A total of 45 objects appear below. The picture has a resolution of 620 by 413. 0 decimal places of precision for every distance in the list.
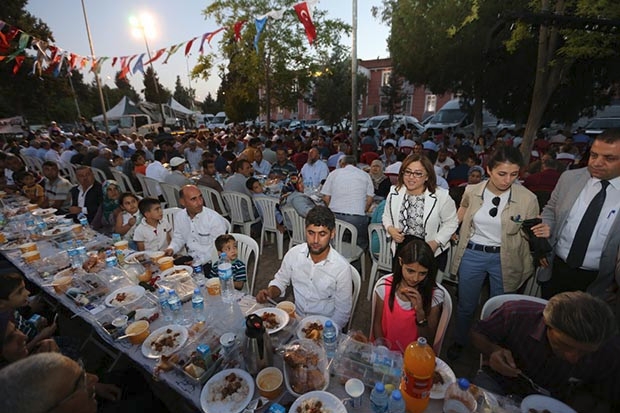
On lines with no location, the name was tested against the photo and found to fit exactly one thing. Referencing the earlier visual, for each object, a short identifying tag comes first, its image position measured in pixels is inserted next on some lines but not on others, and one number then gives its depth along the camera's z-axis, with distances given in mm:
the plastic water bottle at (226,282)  2434
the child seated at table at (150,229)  3779
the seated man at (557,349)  1460
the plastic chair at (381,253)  3751
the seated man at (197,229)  3669
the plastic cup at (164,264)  2912
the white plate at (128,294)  2426
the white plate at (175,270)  2803
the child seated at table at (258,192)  5160
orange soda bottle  1464
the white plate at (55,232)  3871
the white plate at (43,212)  4723
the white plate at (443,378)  1562
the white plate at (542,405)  1453
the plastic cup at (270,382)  1594
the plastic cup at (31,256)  3160
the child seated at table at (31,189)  5723
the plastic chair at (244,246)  3611
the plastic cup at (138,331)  2034
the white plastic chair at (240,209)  5320
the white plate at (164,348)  1919
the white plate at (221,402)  1523
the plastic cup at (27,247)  3291
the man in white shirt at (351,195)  4375
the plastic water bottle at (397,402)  1411
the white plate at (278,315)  2023
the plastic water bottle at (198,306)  2252
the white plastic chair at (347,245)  4012
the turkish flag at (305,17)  6488
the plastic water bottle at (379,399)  1448
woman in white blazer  2865
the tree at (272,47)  12961
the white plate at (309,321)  2012
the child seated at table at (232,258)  3148
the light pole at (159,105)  19902
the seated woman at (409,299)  2053
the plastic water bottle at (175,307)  2242
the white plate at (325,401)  1498
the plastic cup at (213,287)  2469
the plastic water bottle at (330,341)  1870
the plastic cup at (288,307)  2228
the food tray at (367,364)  1703
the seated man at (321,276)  2443
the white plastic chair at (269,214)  5094
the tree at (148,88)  52181
